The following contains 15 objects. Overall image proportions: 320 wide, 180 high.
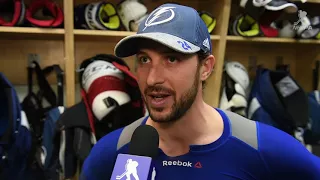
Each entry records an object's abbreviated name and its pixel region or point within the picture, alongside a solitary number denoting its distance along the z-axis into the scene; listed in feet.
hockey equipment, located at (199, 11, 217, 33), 5.27
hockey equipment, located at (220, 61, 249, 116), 5.52
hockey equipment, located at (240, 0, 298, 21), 5.17
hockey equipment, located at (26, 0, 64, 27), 4.48
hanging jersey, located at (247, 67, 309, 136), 5.40
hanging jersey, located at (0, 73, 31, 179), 4.33
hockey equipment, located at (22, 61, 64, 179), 4.81
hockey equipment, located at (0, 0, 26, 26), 4.42
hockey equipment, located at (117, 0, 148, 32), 4.92
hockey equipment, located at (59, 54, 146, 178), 4.58
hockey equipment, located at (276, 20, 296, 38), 5.83
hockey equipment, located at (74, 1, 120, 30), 4.80
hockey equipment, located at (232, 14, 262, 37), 5.52
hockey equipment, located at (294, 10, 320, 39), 5.78
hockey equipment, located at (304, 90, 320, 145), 5.94
